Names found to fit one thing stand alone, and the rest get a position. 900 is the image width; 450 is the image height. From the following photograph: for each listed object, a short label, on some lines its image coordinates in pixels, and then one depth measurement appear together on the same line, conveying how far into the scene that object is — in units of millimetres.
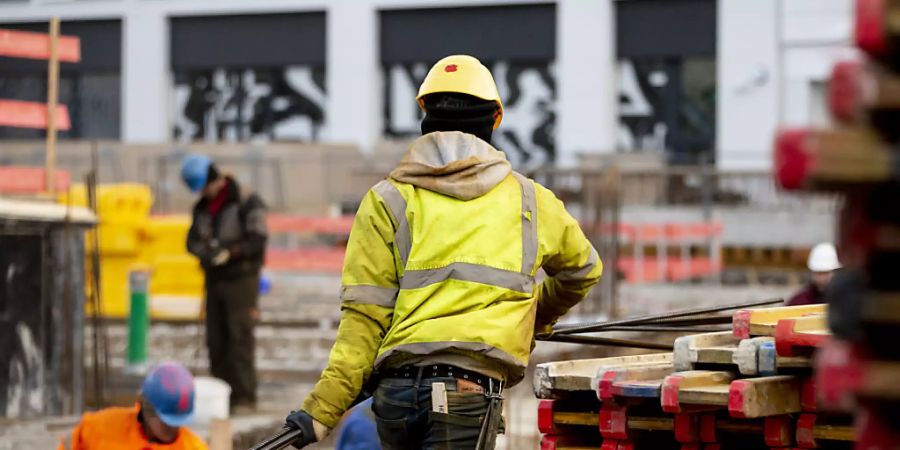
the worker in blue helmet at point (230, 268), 12938
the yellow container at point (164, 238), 21922
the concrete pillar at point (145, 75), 39188
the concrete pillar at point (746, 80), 33750
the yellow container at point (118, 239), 21484
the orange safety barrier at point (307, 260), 24391
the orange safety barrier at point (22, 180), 13320
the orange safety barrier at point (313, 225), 25938
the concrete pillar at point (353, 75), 37688
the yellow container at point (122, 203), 21641
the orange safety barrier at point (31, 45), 12961
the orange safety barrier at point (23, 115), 12938
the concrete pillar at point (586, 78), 35531
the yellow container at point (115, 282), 21031
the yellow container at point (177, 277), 20953
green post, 15312
